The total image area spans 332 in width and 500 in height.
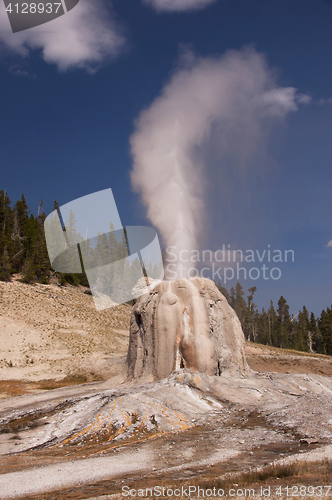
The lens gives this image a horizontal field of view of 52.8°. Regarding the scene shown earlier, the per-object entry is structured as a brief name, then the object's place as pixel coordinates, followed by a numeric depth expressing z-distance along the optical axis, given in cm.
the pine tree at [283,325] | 7312
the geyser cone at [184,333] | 1573
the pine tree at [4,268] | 4894
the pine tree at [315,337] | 7369
